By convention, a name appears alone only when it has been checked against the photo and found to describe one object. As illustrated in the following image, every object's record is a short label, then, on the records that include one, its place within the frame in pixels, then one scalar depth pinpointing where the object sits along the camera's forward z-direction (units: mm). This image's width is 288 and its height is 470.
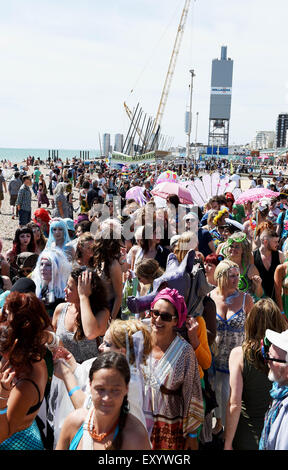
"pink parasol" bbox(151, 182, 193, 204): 9688
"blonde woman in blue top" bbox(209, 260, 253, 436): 4180
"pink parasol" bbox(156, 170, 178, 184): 12039
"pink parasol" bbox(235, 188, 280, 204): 9570
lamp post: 42844
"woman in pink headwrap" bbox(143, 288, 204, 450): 2992
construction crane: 75875
